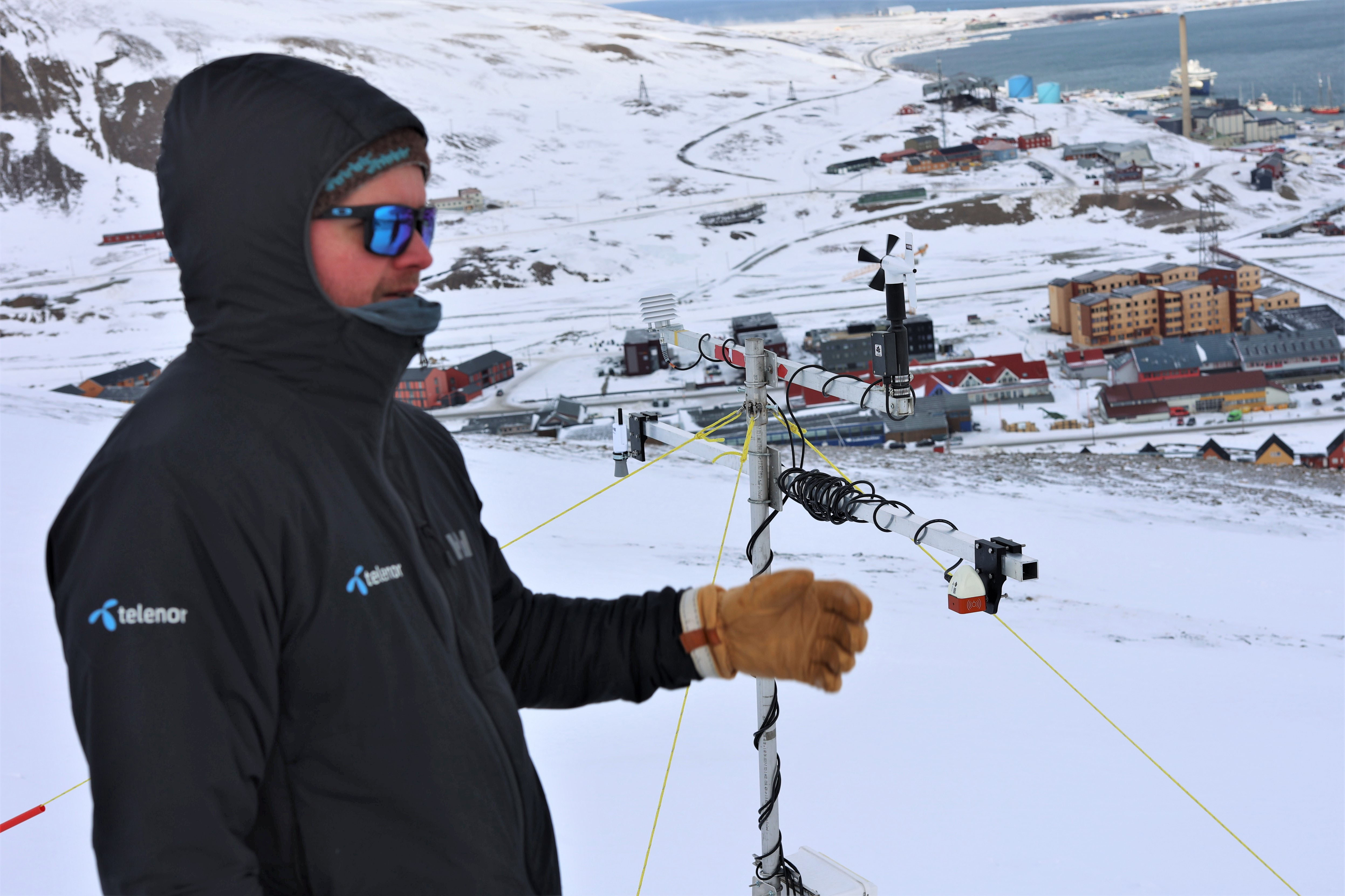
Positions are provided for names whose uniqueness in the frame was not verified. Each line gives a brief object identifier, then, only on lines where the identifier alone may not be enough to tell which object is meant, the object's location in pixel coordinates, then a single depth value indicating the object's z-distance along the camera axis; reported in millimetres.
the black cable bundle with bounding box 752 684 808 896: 3084
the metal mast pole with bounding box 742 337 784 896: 3199
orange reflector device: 2855
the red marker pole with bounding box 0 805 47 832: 3303
